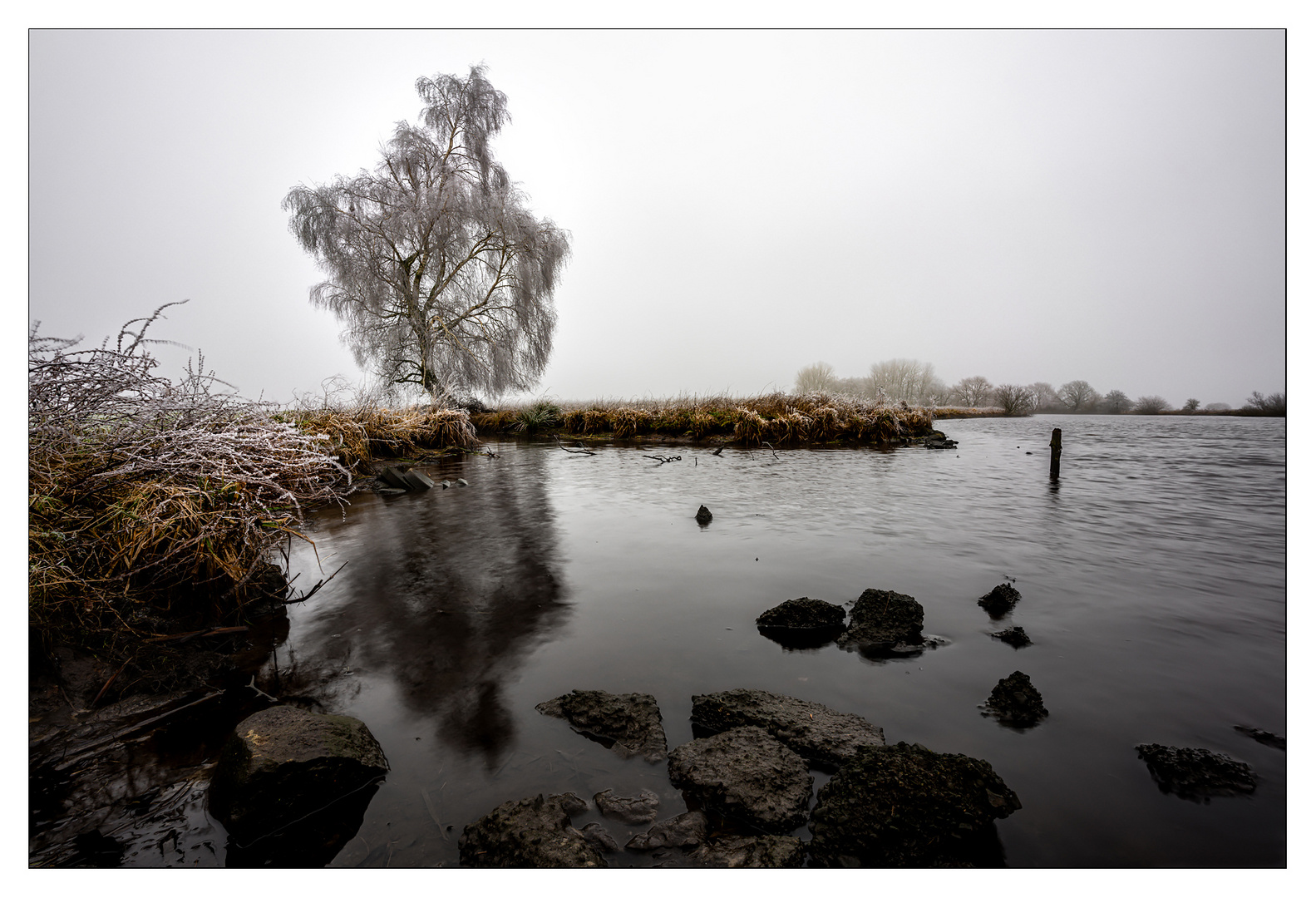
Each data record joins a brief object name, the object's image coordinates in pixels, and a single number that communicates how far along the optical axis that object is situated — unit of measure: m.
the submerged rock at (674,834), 1.42
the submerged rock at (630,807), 1.50
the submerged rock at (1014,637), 2.55
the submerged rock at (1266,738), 1.84
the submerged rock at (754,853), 1.35
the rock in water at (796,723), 1.76
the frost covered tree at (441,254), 16.14
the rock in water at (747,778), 1.50
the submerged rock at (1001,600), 2.97
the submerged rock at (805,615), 2.73
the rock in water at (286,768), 1.46
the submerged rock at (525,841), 1.34
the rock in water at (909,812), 1.39
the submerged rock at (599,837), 1.41
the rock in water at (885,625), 2.53
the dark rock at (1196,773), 1.58
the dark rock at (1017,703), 1.92
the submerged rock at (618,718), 1.82
